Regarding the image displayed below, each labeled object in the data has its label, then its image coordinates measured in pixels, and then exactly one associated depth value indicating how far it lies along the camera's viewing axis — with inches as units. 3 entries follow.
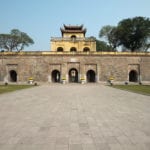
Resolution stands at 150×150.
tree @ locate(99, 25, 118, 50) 1427.0
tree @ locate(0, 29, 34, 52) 1457.1
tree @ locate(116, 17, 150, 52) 1273.9
